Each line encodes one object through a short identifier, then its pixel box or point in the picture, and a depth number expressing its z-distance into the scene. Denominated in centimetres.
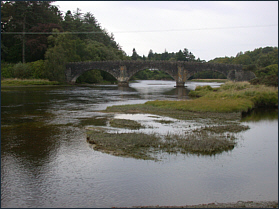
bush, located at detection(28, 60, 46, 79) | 7537
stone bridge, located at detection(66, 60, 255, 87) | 8212
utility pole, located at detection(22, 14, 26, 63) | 7988
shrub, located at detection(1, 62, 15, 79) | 7251
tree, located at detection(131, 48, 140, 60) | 18170
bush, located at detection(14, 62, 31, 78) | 7319
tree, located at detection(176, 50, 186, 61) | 16562
